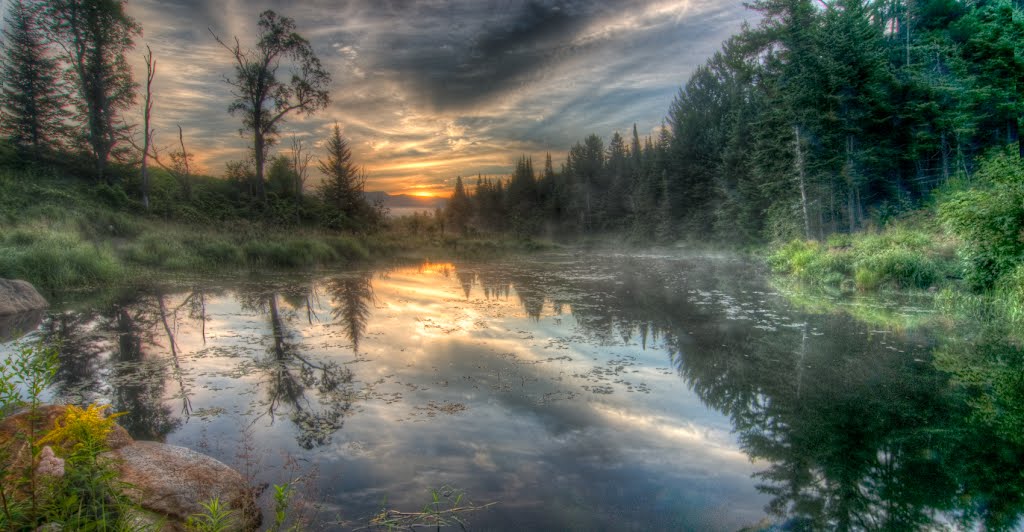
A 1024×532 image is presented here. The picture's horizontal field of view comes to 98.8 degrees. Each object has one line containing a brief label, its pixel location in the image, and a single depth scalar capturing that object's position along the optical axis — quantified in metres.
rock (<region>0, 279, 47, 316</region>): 8.88
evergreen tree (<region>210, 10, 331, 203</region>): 22.89
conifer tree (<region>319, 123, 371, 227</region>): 34.25
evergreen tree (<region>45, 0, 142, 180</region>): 21.78
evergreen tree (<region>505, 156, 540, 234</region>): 75.75
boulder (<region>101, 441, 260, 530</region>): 2.77
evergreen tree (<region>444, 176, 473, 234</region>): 89.88
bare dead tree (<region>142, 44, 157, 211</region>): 22.89
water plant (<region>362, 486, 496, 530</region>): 3.14
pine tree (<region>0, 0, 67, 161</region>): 21.47
